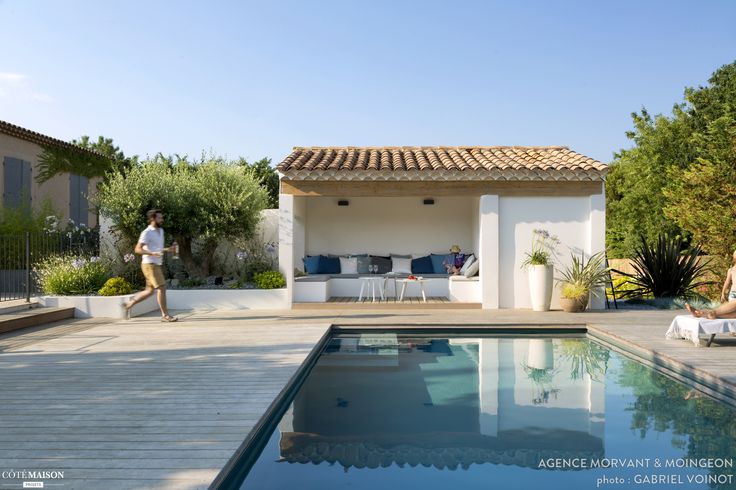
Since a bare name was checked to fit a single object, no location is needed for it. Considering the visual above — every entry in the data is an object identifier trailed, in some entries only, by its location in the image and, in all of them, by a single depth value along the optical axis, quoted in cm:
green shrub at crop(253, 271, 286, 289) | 1123
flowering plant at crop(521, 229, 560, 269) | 1075
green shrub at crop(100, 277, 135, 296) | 1020
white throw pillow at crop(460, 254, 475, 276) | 1179
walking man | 887
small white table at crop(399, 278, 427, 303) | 1132
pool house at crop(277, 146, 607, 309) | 1077
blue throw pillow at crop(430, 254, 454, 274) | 1299
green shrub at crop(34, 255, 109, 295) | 1028
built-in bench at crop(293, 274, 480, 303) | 1129
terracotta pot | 1011
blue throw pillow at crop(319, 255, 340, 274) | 1289
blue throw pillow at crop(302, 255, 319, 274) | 1284
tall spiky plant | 1198
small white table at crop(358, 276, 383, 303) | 1156
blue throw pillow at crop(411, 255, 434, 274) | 1307
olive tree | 1138
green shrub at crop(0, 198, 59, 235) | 1286
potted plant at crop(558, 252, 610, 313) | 1012
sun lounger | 662
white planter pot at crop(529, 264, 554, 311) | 1029
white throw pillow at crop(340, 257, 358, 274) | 1311
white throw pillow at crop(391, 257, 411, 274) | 1309
